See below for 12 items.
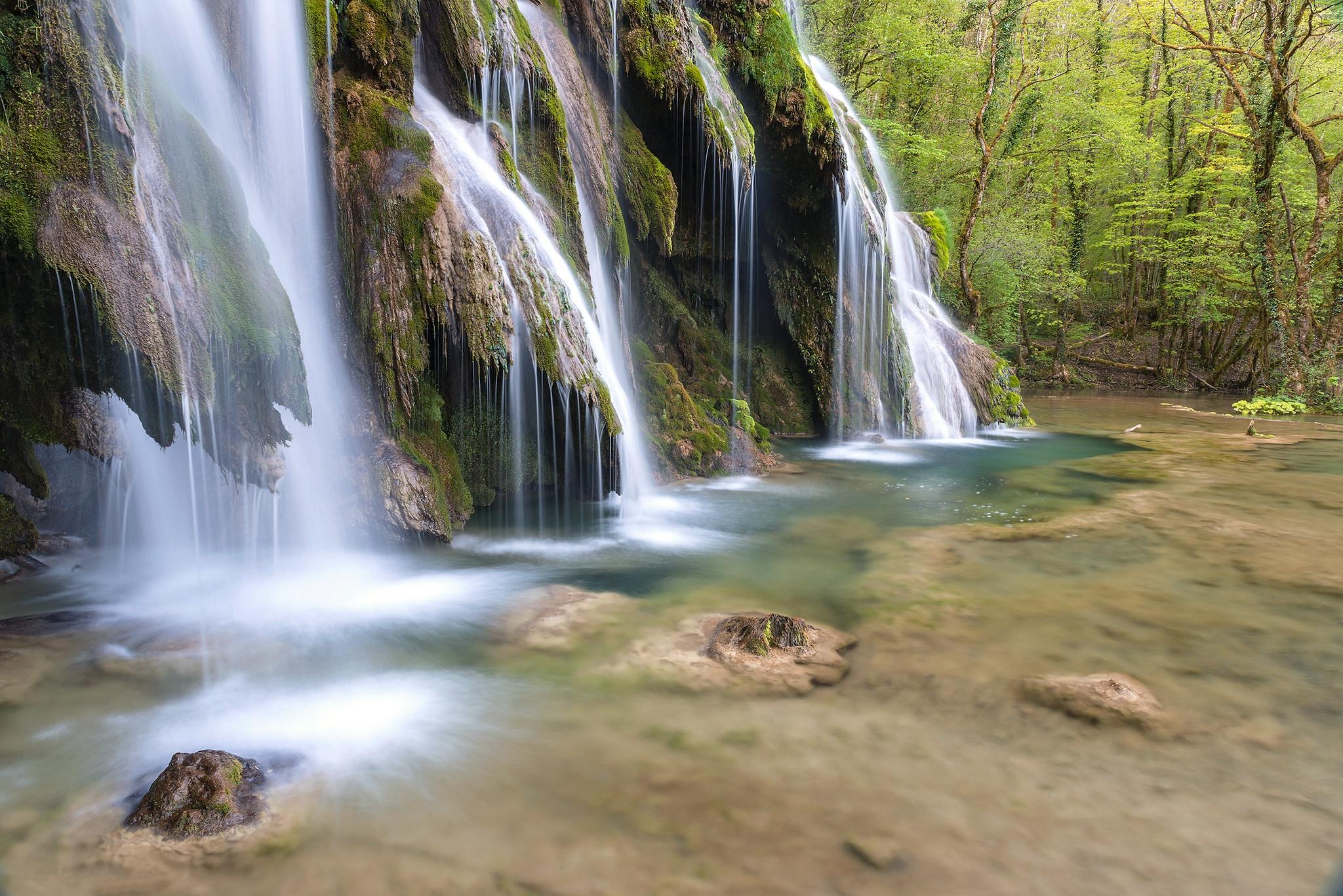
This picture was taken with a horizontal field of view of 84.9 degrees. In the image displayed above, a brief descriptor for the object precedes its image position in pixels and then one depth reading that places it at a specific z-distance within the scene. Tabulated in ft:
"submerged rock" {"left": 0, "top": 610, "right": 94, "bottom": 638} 14.16
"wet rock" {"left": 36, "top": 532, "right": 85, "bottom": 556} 19.01
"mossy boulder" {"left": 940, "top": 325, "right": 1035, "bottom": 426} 52.95
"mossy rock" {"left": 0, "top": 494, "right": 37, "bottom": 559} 16.70
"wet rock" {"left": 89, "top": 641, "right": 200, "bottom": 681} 13.08
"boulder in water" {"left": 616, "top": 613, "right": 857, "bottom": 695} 13.14
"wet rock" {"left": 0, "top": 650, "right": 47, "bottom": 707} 12.09
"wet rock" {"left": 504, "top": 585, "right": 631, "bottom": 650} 15.15
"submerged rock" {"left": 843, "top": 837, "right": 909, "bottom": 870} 8.54
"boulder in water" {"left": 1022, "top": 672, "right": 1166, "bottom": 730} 11.71
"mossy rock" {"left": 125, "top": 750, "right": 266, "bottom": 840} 8.98
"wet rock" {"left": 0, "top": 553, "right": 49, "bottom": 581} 17.39
